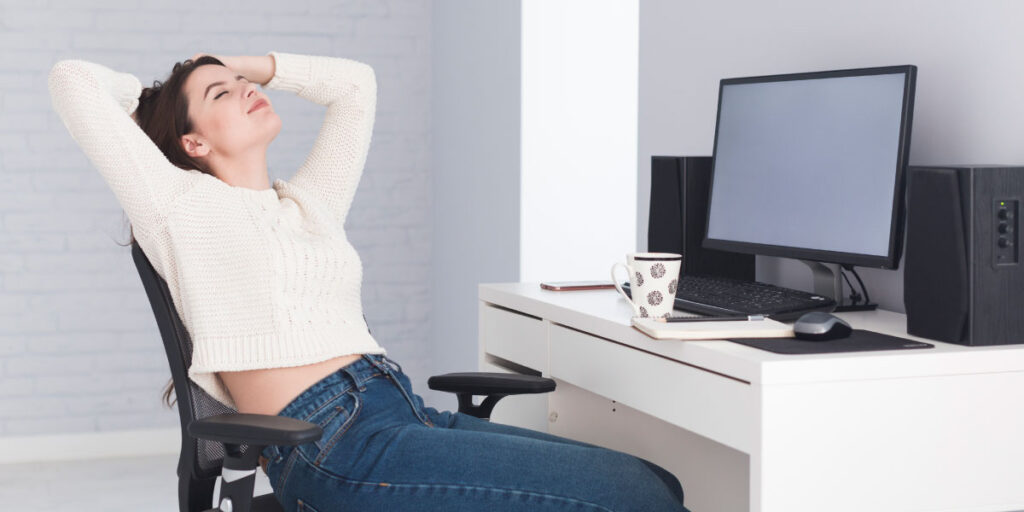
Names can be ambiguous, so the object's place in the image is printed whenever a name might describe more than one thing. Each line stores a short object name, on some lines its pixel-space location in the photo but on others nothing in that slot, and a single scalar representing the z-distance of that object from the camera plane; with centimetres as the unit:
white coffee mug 165
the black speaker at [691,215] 218
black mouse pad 138
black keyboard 167
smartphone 213
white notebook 148
